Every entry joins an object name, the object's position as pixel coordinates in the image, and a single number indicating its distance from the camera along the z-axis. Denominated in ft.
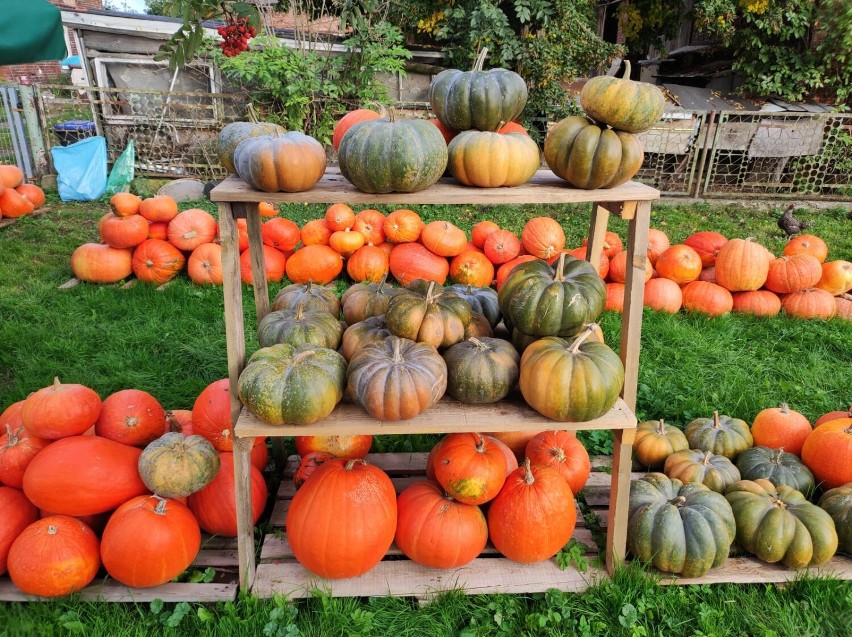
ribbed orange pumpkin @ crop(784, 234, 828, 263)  18.35
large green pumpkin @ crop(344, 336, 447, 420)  7.36
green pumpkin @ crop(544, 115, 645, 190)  7.22
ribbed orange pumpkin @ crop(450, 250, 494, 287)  18.54
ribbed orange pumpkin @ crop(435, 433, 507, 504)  8.35
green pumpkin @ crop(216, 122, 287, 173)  7.81
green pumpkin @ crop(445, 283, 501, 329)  9.47
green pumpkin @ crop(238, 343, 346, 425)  7.41
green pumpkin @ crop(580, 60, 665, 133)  7.14
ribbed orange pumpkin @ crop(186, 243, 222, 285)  18.89
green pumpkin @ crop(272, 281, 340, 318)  9.32
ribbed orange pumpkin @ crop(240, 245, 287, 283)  18.79
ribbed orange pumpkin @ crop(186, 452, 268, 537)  8.98
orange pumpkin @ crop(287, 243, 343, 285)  18.85
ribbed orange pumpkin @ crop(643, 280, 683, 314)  17.40
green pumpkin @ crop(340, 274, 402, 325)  9.35
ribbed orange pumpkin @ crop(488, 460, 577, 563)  8.41
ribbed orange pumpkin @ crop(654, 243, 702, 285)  17.81
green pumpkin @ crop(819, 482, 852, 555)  8.76
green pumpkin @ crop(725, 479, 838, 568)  8.48
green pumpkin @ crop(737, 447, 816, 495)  9.71
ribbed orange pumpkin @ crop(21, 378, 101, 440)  8.58
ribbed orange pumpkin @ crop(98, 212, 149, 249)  18.97
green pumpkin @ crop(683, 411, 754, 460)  10.51
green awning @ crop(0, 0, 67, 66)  12.42
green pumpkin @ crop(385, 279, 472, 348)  8.09
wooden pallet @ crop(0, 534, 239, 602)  8.09
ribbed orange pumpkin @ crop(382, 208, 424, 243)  19.19
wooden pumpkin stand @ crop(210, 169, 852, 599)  7.32
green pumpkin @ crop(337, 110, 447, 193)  6.97
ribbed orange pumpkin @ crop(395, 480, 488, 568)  8.34
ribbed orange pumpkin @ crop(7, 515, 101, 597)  7.78
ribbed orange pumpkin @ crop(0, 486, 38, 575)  8.16
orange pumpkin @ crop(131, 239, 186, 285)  18.99
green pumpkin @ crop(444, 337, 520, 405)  7.86
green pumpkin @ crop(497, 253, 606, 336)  7.86
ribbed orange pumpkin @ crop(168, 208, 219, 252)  19.27
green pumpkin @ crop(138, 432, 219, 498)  8.34
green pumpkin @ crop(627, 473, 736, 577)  8.38
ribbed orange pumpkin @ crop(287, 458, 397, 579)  8.05
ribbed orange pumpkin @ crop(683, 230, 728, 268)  18.52
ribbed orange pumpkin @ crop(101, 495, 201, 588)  7.89
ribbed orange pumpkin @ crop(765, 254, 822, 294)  17.04
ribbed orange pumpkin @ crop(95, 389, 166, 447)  9.19
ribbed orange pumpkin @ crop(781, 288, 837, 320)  17.06
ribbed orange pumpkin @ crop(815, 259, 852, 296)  17.29
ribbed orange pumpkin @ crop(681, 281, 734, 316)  17.28
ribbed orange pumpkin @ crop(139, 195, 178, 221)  19.40
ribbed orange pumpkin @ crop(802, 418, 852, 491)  9.58
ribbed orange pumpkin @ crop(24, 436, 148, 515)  8.09
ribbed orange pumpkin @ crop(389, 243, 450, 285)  18.65
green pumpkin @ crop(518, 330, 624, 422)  7.48
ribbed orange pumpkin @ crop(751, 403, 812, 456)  10.59
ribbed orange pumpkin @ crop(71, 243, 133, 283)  19.07
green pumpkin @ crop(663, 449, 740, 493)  9.53
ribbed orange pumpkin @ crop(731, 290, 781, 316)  17.24
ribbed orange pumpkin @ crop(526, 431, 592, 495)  9.55
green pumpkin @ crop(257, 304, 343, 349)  8.46
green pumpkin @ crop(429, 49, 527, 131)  7.56
